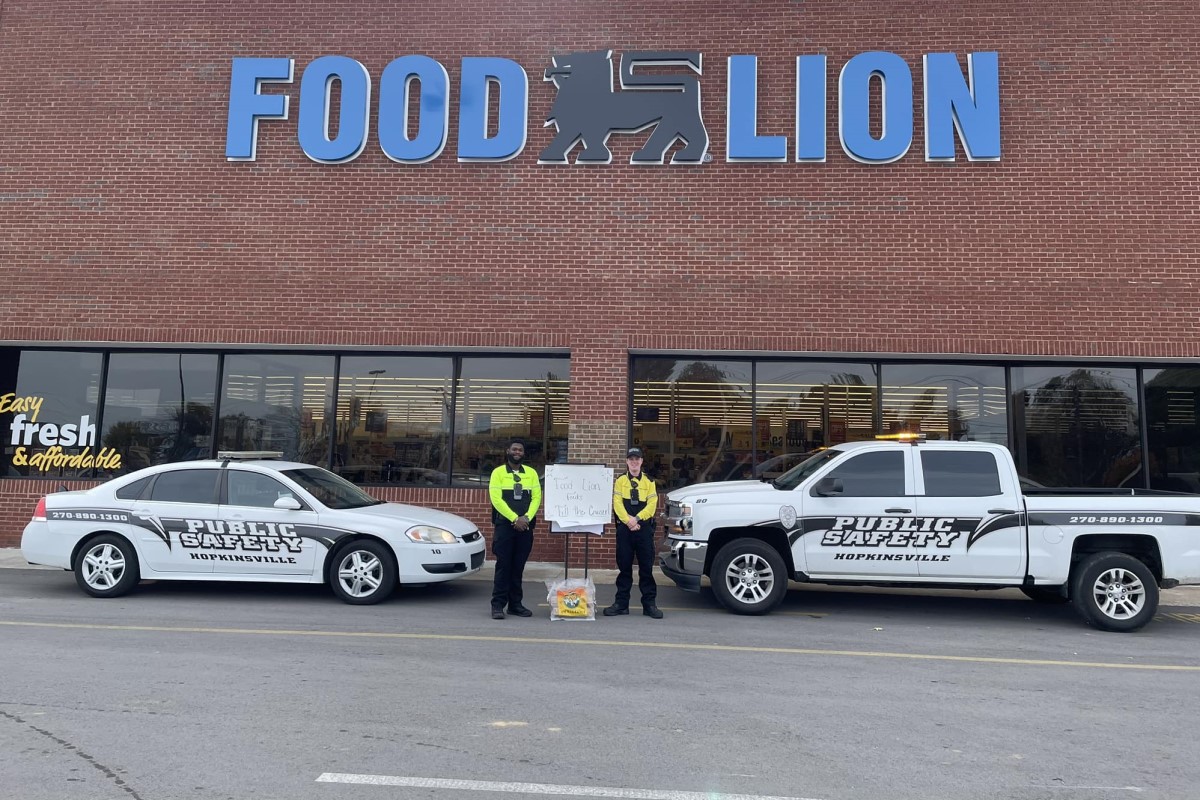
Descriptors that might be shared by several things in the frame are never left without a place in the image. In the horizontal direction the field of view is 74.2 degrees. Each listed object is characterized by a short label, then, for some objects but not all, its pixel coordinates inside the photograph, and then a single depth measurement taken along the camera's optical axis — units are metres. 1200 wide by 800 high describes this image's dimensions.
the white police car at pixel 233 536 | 8.74
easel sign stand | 8.91
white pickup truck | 8.20
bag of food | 8.29
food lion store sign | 12.23
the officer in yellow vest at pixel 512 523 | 8.34
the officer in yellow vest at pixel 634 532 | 8.51
